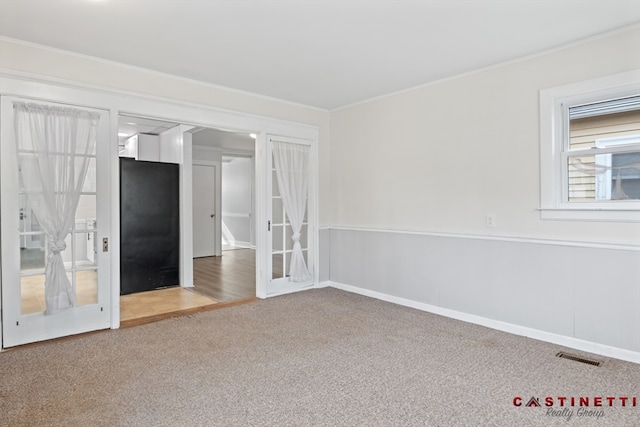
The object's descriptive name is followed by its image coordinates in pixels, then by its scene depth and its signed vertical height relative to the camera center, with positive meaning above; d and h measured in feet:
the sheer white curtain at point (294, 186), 16.38 +1.18
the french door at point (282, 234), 16.08 -0.97
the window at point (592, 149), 9.90 +1.75
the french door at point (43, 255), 10.41 -1.24
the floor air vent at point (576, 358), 9.48 -3.83
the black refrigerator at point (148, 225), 17.31 -0.59
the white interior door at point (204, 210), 28.07 +0.20
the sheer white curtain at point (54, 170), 10.68 +1.28
